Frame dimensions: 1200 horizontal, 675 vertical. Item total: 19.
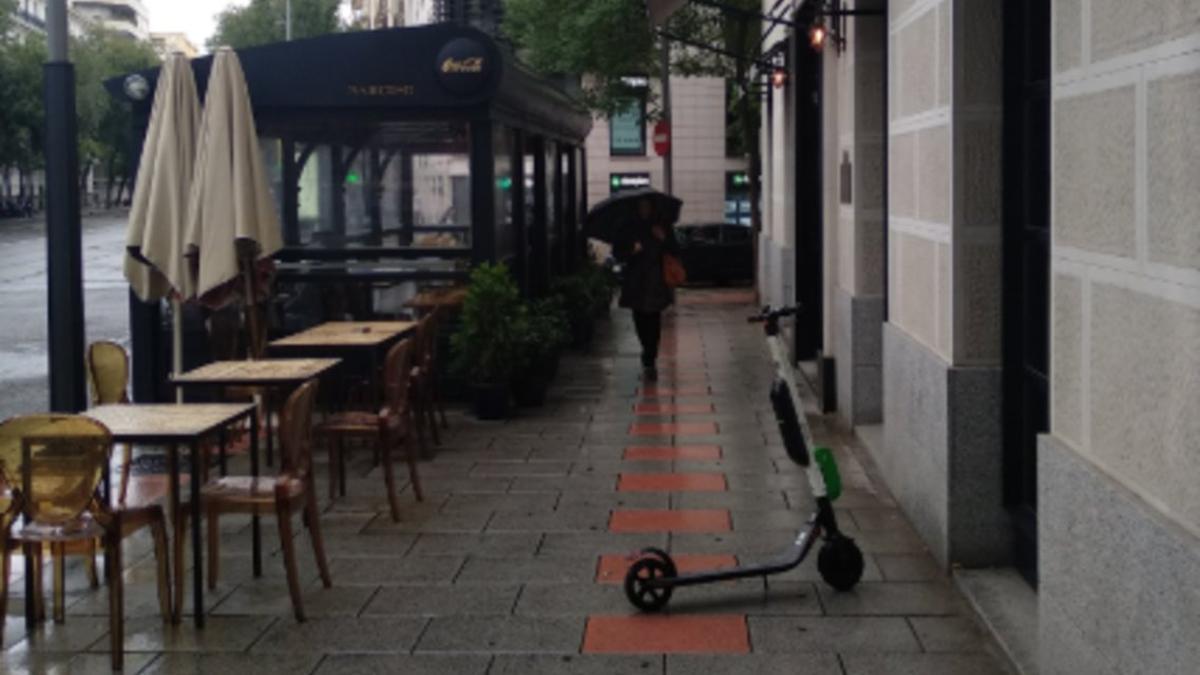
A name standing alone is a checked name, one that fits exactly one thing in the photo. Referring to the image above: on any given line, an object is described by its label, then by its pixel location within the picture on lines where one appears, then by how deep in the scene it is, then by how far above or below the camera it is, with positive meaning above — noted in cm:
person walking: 1650 -35
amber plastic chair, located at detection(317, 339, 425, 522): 959 -114
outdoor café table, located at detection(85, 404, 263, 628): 700 -84
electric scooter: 718 -144
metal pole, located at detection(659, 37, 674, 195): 3057 +227
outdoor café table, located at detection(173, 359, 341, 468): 929 -81
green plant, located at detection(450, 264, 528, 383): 1324 -80
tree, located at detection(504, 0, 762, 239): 2966 +348
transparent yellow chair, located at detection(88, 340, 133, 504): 921 -75
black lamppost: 912 +5
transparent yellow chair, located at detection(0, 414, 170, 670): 652 -100
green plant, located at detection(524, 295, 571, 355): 1373 -86
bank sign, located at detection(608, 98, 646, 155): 4603 +258
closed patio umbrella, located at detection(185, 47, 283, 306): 1100 +34
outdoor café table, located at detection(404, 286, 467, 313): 1435 -59
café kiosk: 1405 +64
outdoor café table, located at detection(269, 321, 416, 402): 1131 -75
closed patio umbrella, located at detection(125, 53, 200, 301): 1105 +40
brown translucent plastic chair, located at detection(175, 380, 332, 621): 727 -118
